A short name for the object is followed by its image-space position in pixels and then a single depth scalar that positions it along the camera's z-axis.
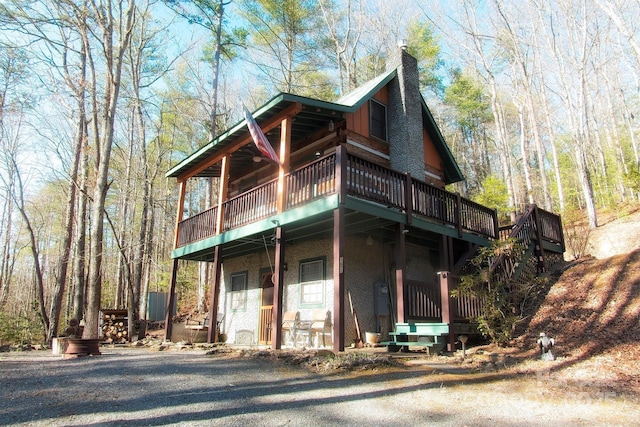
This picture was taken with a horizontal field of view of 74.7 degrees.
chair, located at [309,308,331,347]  10.23
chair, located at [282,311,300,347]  10.77
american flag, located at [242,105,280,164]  9.70
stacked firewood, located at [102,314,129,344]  14.66
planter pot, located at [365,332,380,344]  10.40
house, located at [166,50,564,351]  9.04
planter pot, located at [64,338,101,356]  8.88
